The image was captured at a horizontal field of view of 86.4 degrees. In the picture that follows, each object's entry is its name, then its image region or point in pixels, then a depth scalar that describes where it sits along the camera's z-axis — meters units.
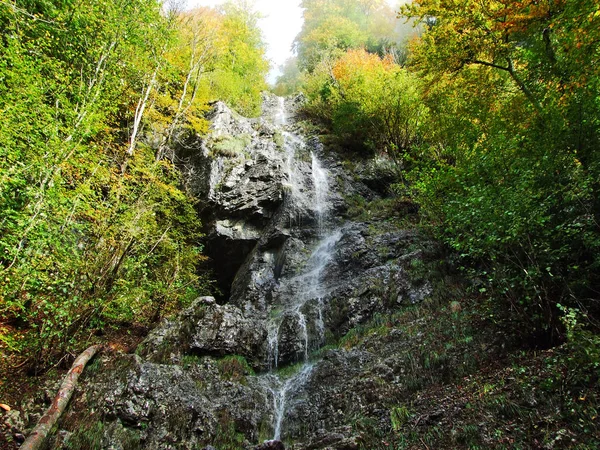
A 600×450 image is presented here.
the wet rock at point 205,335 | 8.85
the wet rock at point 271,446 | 5.74
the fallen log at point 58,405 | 5.09
